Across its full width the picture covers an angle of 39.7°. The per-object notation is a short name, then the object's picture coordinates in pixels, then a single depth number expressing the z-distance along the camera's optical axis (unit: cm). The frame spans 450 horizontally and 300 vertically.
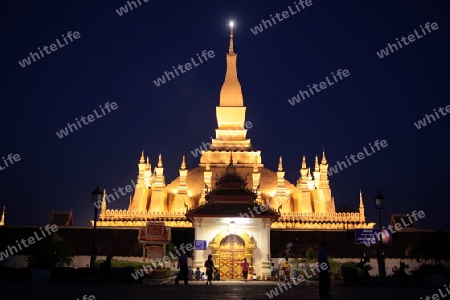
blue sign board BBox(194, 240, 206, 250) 3234
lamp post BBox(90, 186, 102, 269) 2603
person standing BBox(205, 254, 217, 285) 2583
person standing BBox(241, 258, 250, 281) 3036
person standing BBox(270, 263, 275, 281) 3222
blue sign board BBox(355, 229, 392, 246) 3278
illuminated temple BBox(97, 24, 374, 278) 3672
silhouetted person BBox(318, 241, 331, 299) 1677
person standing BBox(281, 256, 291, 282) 3101
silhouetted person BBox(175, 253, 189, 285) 2494
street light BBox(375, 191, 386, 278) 2617
